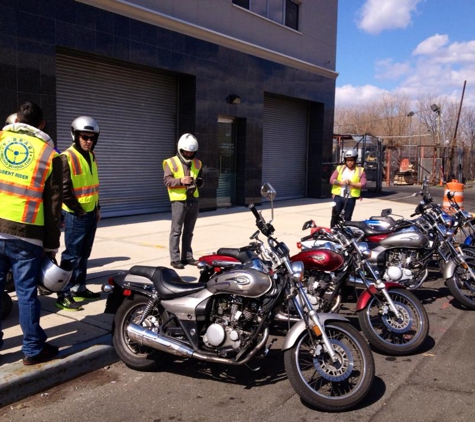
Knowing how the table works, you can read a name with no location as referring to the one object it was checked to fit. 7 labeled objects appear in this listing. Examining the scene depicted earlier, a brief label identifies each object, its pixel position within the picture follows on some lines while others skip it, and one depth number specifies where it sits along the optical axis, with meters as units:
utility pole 18.56
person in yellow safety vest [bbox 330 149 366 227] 9.21
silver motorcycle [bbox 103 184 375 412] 3.70
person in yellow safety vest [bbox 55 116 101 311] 5.54
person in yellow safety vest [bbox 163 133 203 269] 7.41
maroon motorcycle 4.63
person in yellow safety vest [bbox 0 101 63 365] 3.88
